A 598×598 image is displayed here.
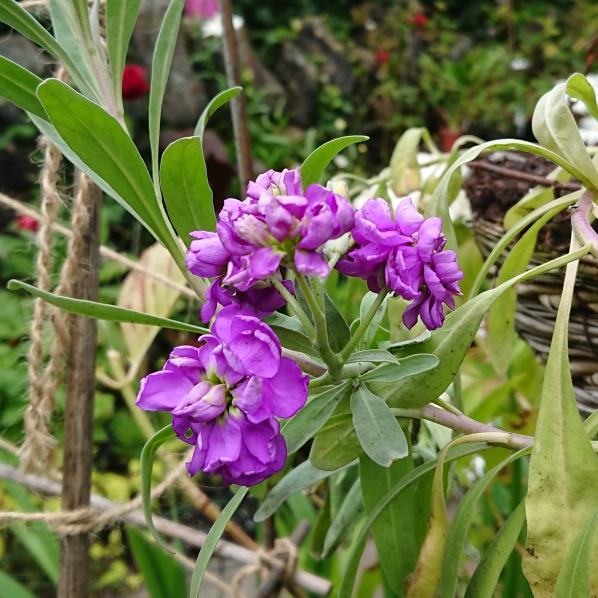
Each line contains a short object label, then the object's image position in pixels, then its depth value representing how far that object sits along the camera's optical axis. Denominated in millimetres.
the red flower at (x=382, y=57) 3447
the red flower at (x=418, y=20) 3662
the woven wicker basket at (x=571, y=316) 490
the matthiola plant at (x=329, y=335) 273
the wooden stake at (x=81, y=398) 450
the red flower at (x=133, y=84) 2125
